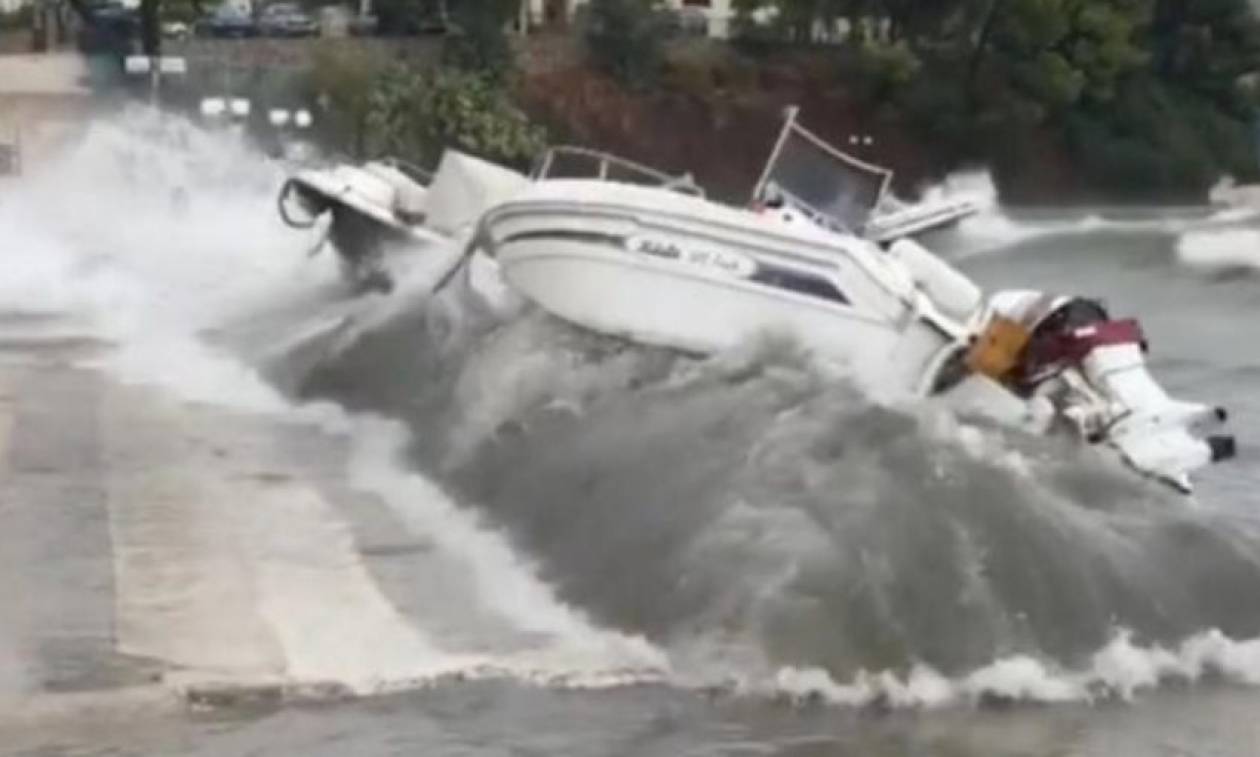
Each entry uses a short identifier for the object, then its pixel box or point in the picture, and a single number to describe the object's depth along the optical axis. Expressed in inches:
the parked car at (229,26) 3341.5
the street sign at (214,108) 2363.4
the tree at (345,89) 3073.3
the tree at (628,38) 3486.7
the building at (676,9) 3757.4
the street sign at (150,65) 2760.8
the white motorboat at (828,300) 716.7
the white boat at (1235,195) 3646.7
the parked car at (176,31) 3257.9
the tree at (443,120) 3105.3
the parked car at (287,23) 3383.4
